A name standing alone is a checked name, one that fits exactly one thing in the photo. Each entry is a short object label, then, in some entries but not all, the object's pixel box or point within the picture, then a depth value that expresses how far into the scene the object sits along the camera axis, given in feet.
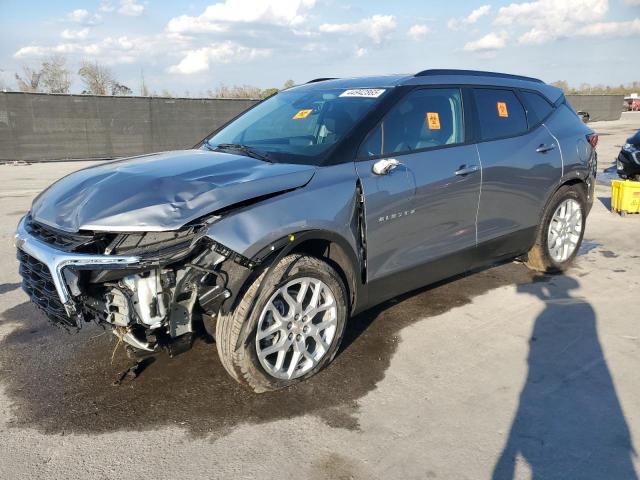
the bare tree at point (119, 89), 127.12
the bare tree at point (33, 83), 124.57
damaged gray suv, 9.10
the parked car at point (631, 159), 29.76
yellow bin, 25.43
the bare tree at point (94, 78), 132.57
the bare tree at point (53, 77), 126.52
